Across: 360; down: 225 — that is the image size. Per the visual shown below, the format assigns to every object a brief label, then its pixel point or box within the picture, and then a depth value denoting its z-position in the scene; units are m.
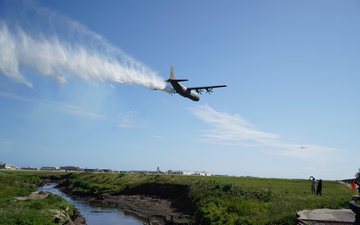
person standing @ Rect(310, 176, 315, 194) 51.00
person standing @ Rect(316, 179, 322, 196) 47.84
